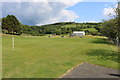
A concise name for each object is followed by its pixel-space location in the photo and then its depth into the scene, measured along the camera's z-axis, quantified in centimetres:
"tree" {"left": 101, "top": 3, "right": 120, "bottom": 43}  2801
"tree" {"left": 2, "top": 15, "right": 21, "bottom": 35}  5587
